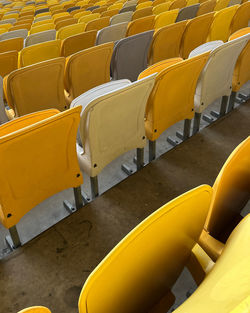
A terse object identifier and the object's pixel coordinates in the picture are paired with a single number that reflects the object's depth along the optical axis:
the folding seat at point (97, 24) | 5.03
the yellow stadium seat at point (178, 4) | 6.05
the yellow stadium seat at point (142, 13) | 5.50
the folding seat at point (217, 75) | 2.51
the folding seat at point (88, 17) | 5.89
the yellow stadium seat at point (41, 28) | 5.44
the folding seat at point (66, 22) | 5.69
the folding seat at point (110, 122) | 1.85
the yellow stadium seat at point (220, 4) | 5.57
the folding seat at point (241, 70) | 3.04
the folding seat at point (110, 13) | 6.08
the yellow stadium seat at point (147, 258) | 0.90
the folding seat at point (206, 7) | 5.32
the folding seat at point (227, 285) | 0.80
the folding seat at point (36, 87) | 2.70
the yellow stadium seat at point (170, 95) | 2.24
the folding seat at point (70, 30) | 4.73
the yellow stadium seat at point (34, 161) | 1.60
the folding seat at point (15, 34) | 5.10
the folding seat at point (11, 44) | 4.46
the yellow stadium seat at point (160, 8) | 5.91
